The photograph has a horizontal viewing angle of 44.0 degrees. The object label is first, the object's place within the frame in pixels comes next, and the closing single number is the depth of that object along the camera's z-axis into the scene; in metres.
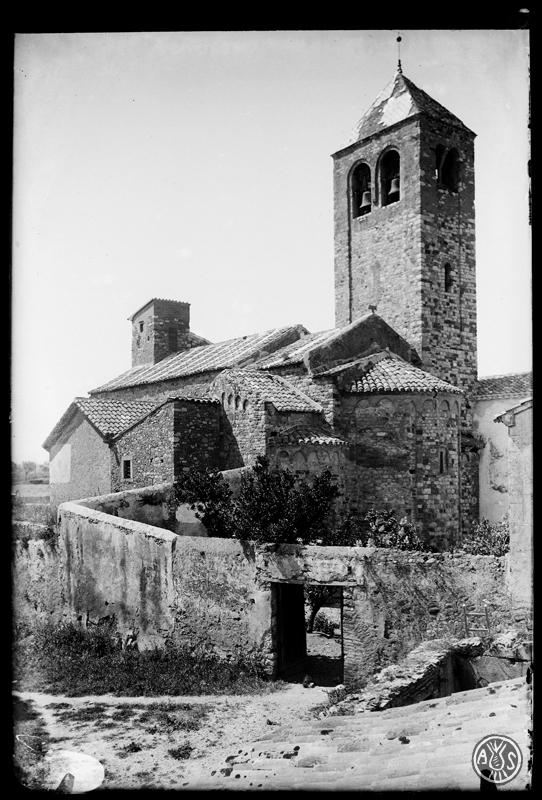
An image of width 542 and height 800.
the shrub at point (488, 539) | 12.98
